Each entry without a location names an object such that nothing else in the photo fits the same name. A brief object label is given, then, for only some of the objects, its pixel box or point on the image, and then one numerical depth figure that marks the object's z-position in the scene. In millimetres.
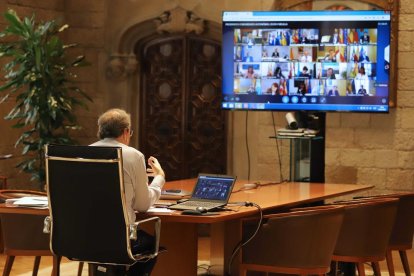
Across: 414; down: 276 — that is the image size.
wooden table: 7370
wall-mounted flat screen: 11278
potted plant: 12304
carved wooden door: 13910
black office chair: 6726
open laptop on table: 7535
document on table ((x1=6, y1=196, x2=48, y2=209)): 7563
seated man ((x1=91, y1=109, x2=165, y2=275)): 7005
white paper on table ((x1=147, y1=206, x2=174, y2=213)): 7262
